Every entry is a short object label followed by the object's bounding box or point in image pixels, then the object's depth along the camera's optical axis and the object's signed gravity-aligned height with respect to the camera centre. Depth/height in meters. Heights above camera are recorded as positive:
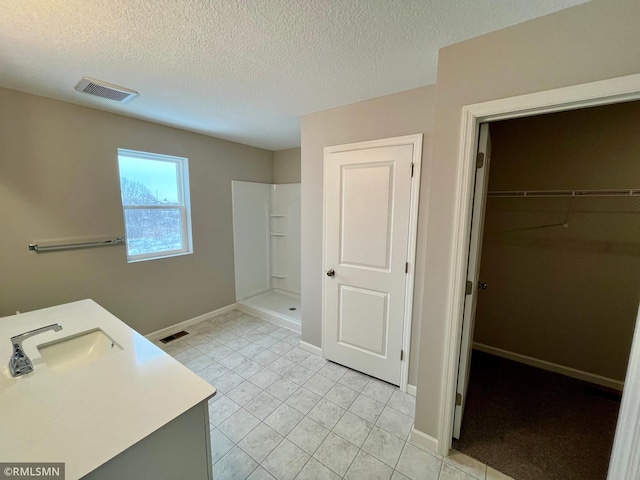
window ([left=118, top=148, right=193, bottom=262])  2.58 +0.04
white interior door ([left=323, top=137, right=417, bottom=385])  1.95 -0.36
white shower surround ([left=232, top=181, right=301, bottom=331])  3.59 -0.56
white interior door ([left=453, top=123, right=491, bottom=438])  1.37 -0.28
